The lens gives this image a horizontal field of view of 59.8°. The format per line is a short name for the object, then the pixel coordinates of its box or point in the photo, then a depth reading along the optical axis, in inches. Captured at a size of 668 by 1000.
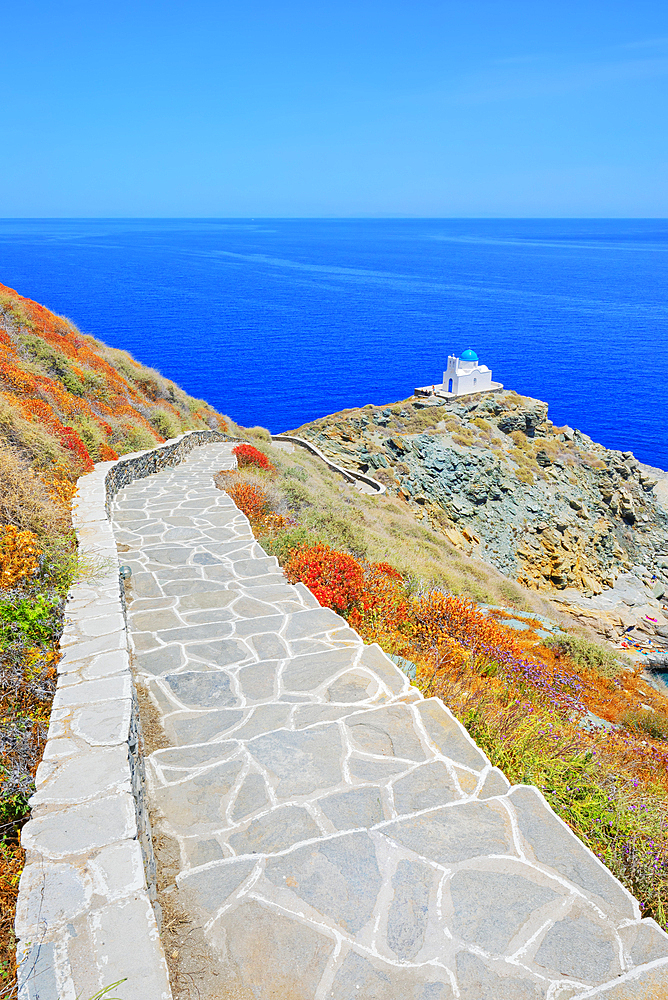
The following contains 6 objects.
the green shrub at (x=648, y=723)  318.3
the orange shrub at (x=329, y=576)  288.0
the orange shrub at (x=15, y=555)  194.1
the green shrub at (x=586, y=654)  402.9
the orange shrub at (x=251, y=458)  613.6
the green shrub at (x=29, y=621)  180.9
